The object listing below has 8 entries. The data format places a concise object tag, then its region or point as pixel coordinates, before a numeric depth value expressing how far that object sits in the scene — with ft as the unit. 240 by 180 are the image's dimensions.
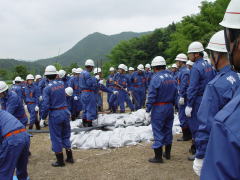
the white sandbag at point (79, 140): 23.53
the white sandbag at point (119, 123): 28.27
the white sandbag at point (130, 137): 23.03
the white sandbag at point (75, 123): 29.75
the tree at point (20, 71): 140.80
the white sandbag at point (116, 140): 22.84
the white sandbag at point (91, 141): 23.10
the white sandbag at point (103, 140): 22.89
